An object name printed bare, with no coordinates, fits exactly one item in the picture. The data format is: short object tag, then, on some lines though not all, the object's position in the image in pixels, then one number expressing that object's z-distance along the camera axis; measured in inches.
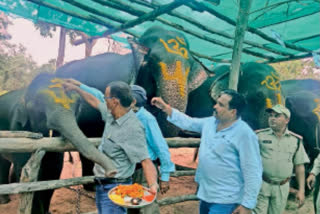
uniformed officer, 109.3
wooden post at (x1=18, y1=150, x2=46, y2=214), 88.4
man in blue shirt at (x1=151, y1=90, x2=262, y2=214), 79.3
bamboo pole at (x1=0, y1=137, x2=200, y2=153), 84.0
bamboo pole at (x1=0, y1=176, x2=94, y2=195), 84.0
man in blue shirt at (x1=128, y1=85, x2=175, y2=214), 86.2
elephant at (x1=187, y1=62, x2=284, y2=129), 177.3
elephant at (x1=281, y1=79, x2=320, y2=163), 199.0
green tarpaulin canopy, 162.9
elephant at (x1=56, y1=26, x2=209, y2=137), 131.3
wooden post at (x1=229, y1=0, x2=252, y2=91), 131.8
